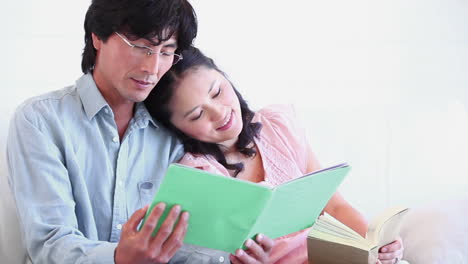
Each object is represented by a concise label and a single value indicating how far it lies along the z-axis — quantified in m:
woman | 2.56
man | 2.31
